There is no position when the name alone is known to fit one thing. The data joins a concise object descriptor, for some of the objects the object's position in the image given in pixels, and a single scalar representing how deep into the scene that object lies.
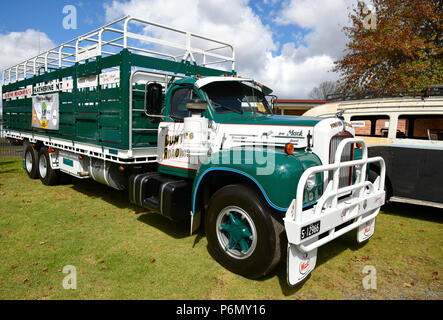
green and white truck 3.23
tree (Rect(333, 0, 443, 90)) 11.92
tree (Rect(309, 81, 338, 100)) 46.58
